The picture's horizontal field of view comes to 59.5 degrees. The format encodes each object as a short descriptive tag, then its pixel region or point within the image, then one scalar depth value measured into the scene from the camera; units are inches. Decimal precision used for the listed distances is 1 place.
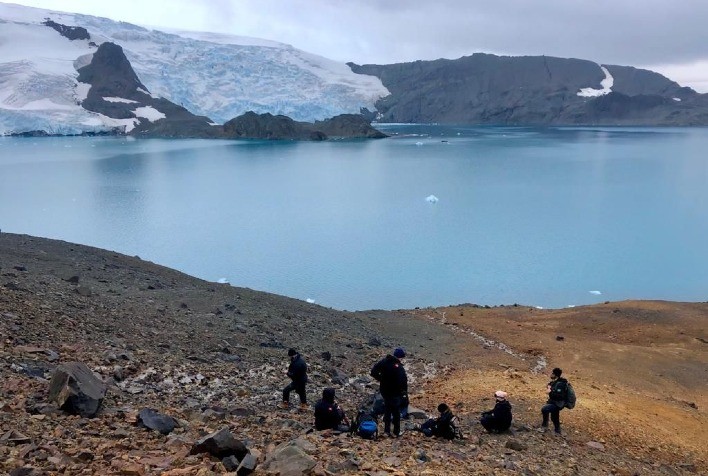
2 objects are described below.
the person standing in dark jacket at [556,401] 380.2
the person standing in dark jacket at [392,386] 337.1
